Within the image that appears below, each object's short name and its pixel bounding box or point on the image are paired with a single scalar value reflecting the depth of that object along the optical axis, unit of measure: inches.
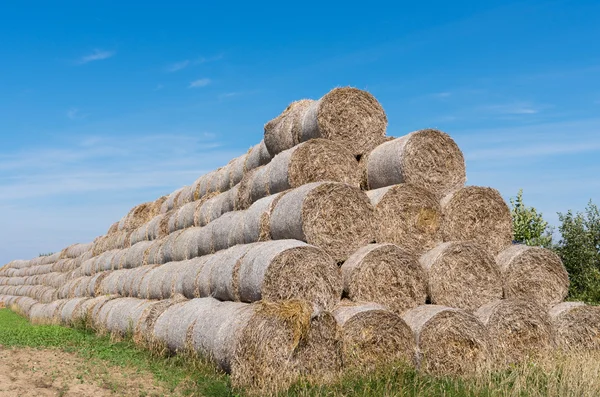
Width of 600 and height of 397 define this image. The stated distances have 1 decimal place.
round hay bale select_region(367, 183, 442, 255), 448.8
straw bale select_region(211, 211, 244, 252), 542.3
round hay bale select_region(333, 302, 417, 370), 372.8
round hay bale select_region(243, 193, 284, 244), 461.7
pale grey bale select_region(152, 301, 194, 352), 467.5
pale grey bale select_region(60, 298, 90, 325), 821.6
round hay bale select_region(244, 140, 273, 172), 605.9
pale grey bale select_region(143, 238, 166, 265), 750.8
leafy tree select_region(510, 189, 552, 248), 731.4
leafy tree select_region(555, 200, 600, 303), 666.2
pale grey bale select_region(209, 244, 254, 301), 435.8
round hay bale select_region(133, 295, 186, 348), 549.5
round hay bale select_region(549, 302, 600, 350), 456.8
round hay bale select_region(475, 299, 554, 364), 425.7
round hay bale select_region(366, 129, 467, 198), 468.8
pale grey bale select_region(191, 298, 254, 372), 368.8
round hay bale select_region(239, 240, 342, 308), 389.1
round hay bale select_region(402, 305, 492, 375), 392.2
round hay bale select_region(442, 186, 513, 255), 465.1
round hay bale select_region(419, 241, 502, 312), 430.0
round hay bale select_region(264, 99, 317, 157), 538.9
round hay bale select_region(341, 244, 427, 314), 410.6
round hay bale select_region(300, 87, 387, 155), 502.3
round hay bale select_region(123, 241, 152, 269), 812.6
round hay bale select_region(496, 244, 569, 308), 465.1
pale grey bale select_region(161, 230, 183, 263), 703.7
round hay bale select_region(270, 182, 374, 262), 421.1
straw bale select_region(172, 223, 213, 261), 605.3
